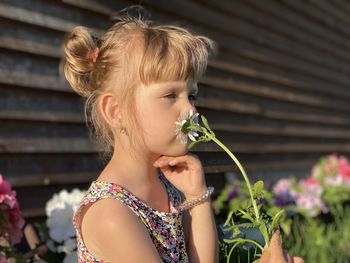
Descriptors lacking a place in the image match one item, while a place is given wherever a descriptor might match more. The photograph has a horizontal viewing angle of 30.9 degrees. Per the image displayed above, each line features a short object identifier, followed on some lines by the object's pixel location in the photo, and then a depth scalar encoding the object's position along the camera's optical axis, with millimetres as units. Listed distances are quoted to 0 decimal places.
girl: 1412
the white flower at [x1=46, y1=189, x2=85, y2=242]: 2367
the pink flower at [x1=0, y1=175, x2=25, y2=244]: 2066
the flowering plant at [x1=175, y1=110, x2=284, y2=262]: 1347
